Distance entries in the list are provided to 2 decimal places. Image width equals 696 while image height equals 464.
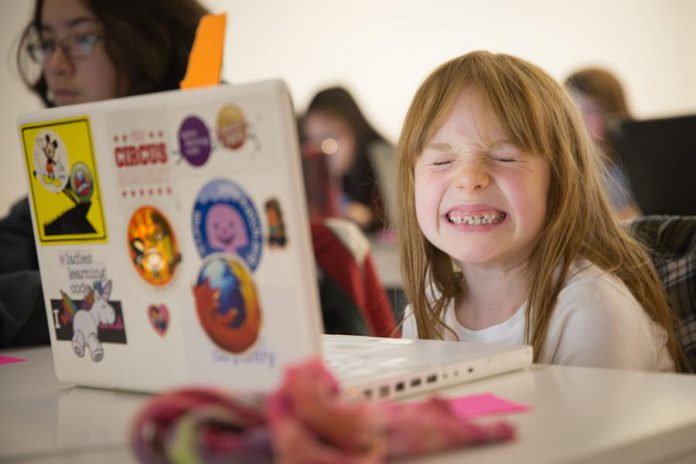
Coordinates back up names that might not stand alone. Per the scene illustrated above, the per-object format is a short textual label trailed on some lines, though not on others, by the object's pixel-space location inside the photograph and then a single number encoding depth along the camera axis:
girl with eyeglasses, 3.34
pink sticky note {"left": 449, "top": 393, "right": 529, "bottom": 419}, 1.42
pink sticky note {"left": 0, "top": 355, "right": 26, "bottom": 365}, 1.97
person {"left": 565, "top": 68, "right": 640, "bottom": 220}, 5.78
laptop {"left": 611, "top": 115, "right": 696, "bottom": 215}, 2.93
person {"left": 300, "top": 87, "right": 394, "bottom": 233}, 6.10
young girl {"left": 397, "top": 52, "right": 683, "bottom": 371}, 1.91
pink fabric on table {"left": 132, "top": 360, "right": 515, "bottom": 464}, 1.22
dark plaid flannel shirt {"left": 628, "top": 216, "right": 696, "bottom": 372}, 1.94
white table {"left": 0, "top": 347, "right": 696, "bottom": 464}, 1.30
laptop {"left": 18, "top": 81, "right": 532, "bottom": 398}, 1.40
